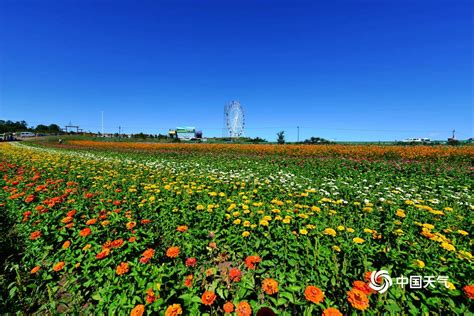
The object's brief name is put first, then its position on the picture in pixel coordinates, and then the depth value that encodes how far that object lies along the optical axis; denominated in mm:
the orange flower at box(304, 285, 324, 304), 1482
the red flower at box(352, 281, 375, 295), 1609
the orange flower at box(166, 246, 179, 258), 2107
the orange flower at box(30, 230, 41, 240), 2676
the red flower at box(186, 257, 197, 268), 2106
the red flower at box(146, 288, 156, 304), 1680
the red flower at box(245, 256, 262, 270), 2052
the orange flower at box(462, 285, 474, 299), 1551
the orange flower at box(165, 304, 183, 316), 1541
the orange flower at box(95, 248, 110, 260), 2100
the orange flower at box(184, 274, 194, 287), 1854
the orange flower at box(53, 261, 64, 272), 2112
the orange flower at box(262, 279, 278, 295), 1601
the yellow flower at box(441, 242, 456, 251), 2214
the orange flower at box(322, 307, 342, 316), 1393
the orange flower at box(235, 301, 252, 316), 1450
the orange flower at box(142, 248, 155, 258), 2089
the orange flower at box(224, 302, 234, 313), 1515
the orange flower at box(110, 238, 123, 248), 2277
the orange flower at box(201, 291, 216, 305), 1558
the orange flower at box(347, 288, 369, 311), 1484
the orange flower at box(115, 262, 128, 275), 1962
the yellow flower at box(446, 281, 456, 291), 1803
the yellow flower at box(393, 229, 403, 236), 2852
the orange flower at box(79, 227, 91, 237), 2499
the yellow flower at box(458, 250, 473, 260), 2143
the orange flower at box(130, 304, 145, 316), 1499
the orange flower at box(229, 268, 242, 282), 1824
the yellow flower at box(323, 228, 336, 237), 2639
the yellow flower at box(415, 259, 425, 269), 2035
